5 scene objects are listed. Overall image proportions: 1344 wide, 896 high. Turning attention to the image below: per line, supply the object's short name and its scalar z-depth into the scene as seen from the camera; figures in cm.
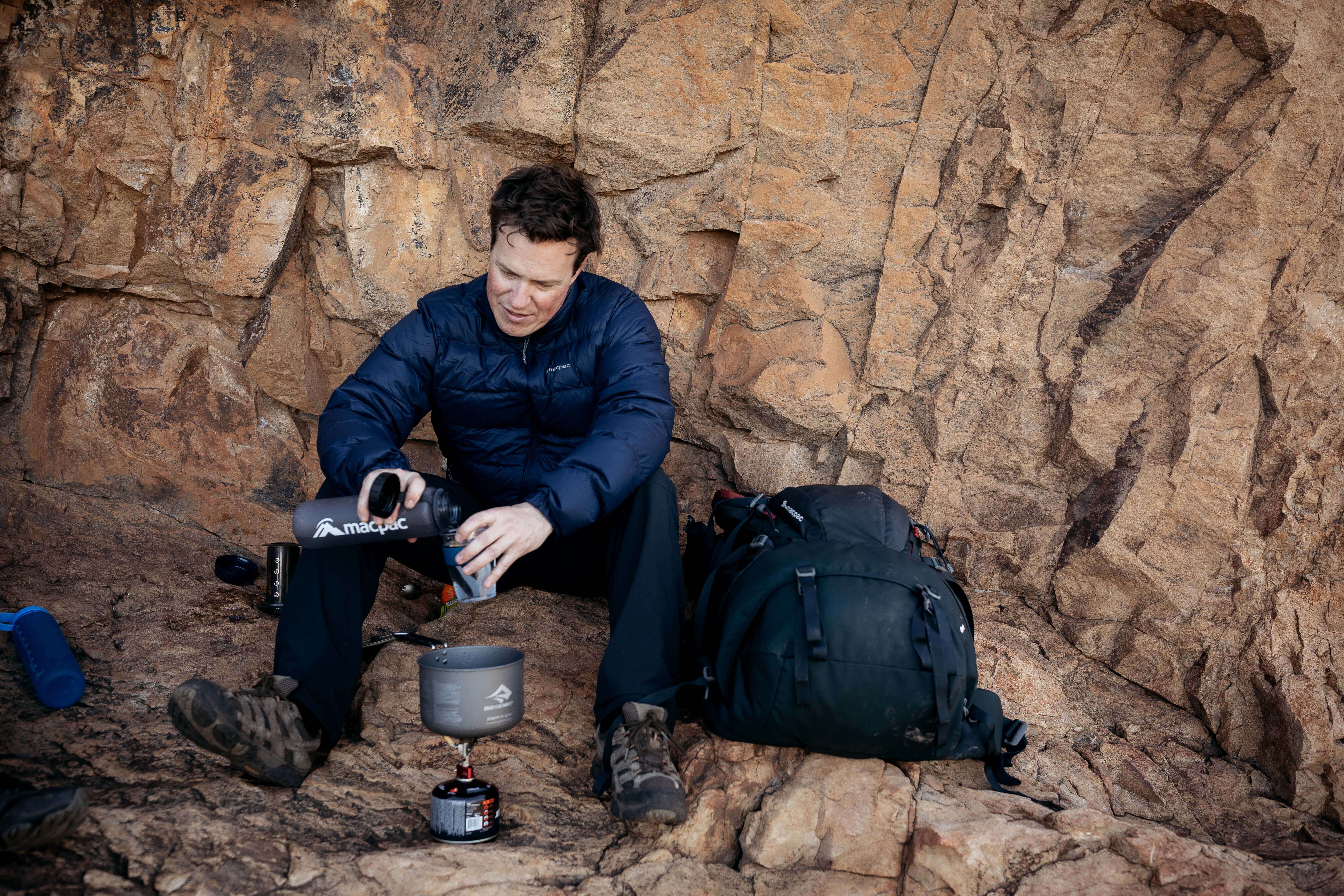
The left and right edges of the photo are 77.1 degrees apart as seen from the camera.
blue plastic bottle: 237
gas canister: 200
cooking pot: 189
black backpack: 228
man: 212
